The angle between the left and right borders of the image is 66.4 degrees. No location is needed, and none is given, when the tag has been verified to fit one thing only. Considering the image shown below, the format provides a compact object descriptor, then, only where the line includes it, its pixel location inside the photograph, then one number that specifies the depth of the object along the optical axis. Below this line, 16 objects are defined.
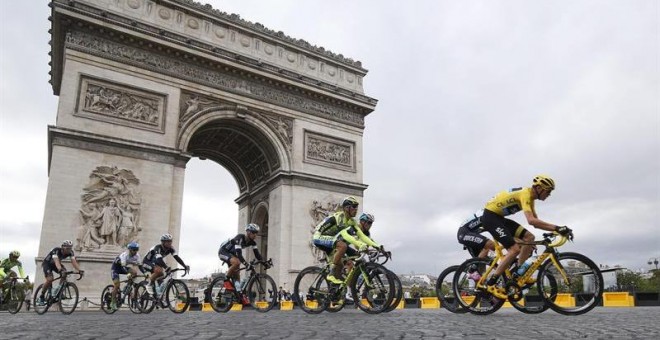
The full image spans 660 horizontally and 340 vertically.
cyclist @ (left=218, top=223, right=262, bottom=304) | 9.73
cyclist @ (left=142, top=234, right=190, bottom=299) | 10.91
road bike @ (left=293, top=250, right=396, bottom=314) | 7.30
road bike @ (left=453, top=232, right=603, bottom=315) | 5.86
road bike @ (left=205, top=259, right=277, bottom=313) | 9.82
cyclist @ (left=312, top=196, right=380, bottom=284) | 7.78
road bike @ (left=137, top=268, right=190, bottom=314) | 10.22
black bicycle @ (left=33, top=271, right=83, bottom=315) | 10.98
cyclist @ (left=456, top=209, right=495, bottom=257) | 7.09
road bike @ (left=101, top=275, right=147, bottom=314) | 11.15
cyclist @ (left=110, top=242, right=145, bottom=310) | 11.40
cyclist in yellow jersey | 6.11
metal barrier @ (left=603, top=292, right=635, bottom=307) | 12.52
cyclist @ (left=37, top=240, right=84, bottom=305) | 10.98
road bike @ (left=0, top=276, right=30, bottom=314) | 12.84
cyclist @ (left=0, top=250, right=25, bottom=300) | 13.05
